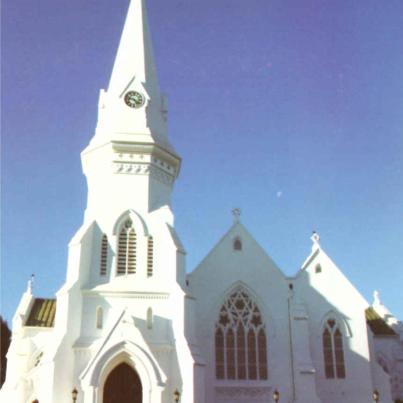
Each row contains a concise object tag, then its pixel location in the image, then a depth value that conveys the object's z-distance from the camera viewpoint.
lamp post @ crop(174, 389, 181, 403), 27.64
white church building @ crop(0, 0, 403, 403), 29.28
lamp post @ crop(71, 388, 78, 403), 27.22
